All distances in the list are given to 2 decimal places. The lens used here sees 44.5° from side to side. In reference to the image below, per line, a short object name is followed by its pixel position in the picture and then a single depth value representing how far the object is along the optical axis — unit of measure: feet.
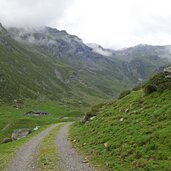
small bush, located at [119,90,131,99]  139.44
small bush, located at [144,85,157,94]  100.23
